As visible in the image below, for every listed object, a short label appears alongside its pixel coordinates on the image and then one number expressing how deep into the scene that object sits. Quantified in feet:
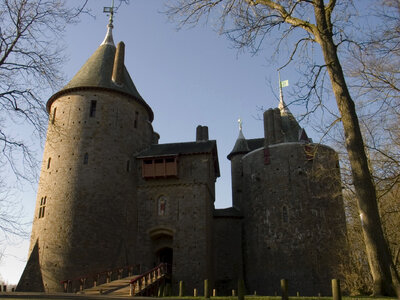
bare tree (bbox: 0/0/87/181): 35.73
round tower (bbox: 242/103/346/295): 80.89
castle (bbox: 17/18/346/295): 73.15
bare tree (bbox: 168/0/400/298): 26.25
